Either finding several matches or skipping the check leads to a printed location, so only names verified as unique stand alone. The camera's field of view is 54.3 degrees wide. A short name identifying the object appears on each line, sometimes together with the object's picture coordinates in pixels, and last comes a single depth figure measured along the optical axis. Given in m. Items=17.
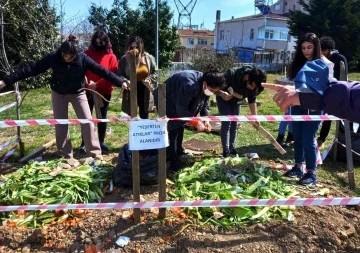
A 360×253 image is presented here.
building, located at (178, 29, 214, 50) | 57.31
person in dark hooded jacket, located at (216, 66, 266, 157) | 4.23
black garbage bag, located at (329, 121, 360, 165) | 4.99
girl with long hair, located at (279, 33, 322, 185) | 3.92
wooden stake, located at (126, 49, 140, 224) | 2.80
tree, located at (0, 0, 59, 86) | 10.50
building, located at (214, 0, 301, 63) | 37.62
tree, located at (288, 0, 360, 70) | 20.98
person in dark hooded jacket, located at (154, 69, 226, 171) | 3.70
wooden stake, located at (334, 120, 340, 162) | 4.79
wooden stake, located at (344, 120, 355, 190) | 4.04
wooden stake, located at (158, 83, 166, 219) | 2.92
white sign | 2.88
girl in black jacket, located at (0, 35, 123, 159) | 4.20
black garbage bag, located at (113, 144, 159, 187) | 3.72
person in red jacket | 5.00
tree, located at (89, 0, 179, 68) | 15.28
